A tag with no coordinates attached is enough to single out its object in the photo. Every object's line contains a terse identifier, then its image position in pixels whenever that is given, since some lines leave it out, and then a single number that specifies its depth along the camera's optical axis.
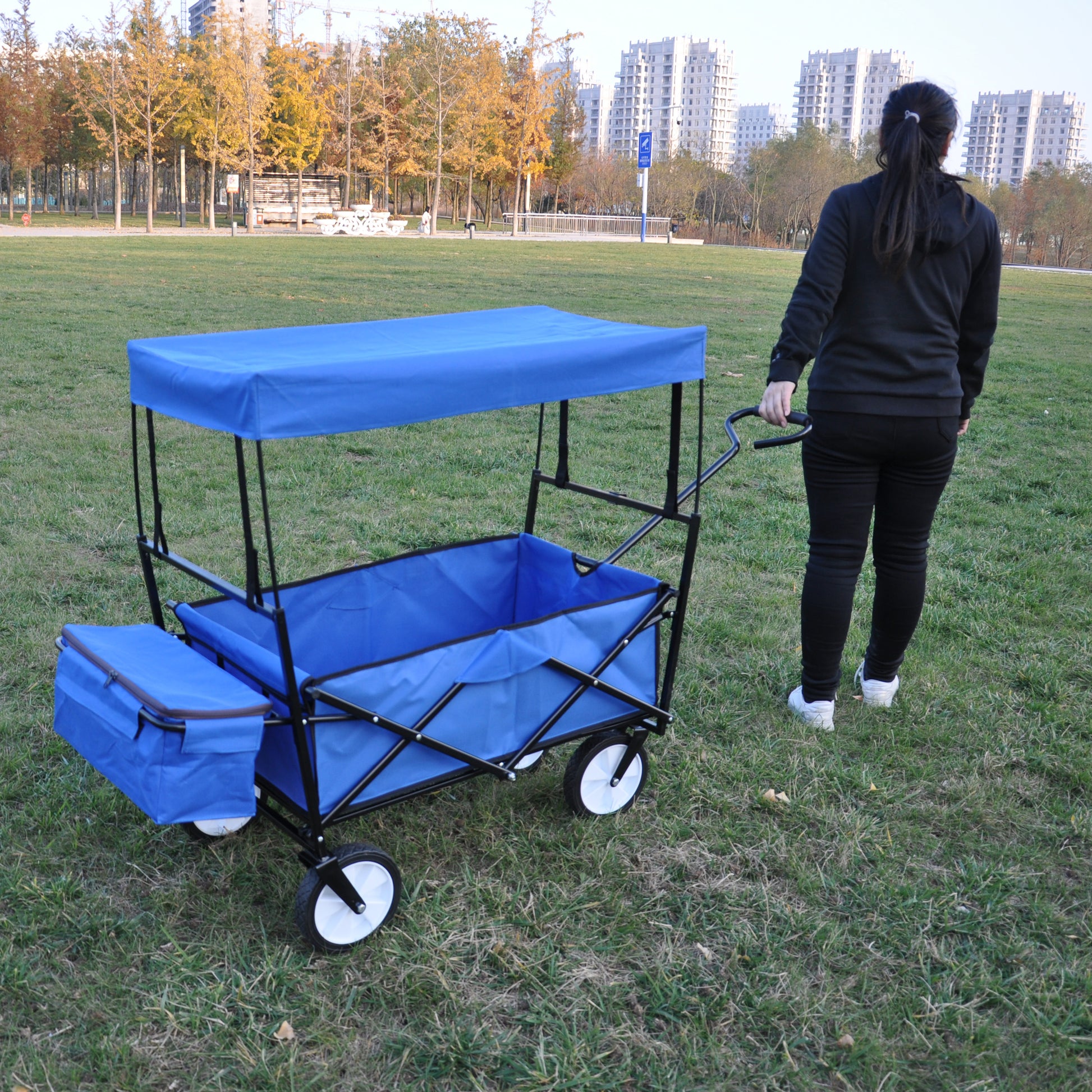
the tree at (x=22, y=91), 40.44
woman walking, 3.11
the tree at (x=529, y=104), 49.69
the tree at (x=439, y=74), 44.94
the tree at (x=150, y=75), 35.41
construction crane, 67.19
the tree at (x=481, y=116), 45.78
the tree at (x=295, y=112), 44.34
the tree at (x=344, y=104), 46.72
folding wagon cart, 2.35
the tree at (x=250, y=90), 39.44
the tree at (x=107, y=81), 34.97
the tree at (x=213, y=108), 39.38
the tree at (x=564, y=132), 57.88
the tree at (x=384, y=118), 47.75
